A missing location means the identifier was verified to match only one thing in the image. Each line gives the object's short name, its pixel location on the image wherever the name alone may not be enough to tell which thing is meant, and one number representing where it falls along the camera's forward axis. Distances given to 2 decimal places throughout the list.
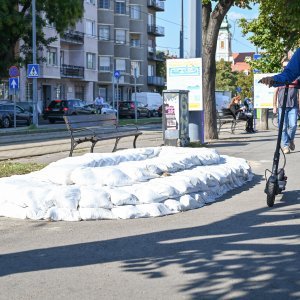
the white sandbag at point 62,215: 7.58
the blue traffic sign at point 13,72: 32.88
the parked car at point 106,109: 49.94
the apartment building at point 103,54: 61.00
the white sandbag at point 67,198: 7.71
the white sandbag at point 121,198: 7.84
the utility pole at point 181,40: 53.31
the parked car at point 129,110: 54.38
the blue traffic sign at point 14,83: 32.75
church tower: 168.12
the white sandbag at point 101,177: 8.37
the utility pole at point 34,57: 35.20
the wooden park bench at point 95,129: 13.95
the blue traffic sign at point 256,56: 28.95
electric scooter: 8.01
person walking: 13.70
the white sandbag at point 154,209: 7.77
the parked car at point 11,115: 35.88
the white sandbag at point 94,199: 7.73
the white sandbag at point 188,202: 8.18
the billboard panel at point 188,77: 16.80
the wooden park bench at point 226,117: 24.62
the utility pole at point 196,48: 16.67
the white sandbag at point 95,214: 7.61
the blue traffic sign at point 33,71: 32.81
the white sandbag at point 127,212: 7.66
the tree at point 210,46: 19.14
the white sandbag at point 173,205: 8.04
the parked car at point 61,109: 44.81
